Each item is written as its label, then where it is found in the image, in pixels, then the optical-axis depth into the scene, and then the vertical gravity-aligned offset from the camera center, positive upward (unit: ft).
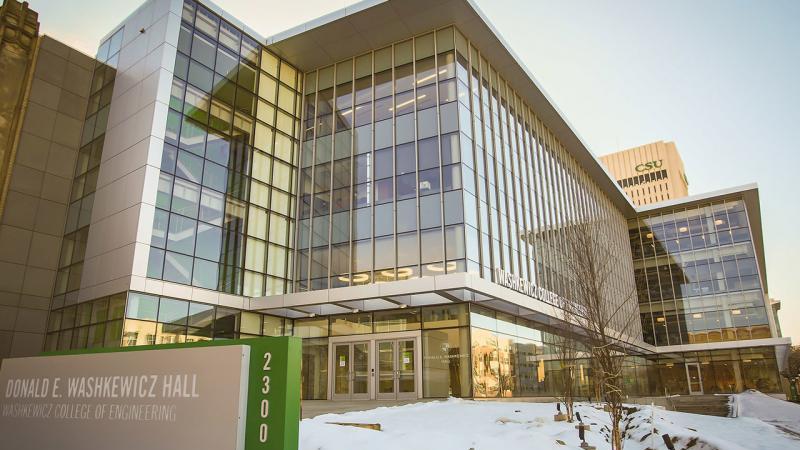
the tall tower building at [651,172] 457.27 +171.18
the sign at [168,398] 18.38 -0.51
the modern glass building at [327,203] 72.95 +25.78
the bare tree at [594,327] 30.78 +2.99
